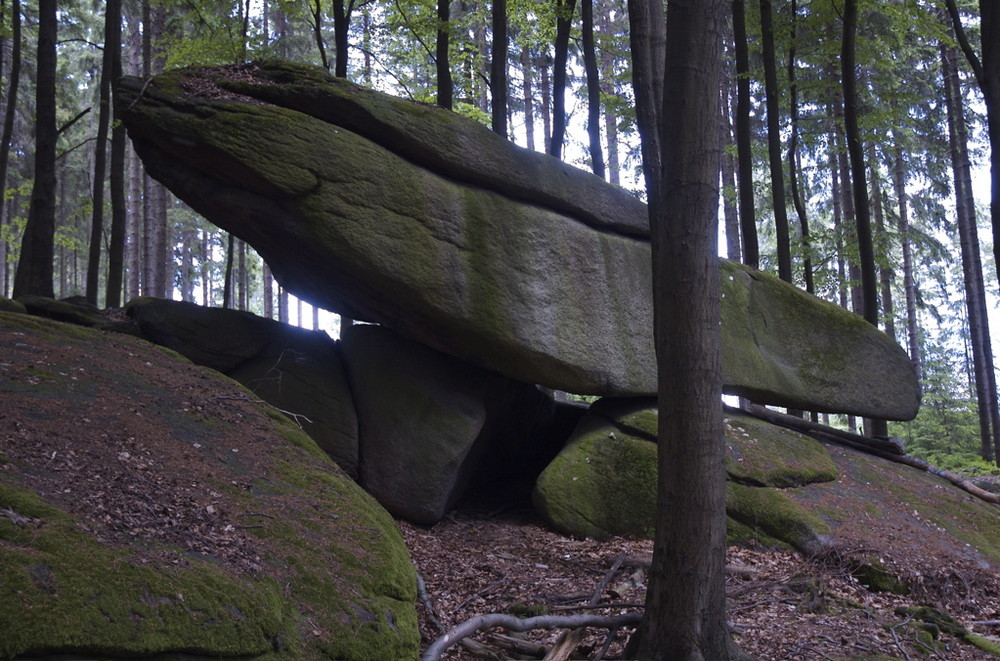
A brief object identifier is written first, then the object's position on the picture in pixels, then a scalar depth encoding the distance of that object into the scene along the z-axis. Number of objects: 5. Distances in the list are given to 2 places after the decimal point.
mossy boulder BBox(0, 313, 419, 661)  3.31
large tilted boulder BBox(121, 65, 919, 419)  7.94
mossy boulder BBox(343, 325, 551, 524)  8.50
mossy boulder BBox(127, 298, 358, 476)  8.62
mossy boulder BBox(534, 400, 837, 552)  7.95
